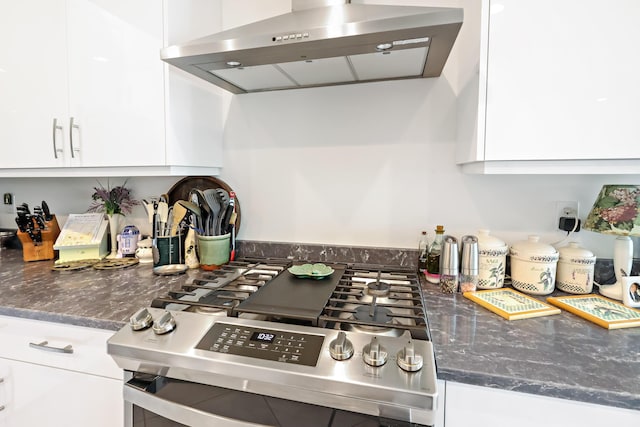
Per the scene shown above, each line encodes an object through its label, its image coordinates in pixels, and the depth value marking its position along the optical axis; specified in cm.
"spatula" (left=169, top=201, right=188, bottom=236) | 141
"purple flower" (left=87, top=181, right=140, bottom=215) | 165
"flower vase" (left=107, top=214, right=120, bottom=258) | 161
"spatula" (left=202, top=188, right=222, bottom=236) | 137
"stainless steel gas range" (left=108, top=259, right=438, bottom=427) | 64
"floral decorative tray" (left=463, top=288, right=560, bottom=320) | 92
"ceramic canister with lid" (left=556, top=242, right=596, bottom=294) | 108
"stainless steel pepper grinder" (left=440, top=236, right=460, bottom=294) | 110
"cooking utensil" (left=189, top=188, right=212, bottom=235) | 136
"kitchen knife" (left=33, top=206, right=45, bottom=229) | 160
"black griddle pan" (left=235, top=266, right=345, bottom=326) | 86
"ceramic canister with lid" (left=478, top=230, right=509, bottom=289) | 113
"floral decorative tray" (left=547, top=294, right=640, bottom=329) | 86
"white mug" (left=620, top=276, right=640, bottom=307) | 98
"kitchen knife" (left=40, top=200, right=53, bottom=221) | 164
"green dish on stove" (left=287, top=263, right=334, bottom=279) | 116
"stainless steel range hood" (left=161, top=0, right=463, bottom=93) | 85
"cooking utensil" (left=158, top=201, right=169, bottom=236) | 139
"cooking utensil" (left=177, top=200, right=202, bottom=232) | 134
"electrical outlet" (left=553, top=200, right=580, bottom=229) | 120
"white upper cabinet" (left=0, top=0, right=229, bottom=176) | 126
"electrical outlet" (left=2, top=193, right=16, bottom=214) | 199
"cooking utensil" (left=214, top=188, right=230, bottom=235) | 140
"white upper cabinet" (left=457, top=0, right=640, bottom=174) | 87
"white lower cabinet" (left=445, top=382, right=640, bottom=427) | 63
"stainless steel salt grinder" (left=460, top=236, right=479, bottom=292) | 109
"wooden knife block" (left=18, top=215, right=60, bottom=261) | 157
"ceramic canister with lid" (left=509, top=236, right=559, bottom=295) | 108
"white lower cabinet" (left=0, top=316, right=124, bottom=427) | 94
